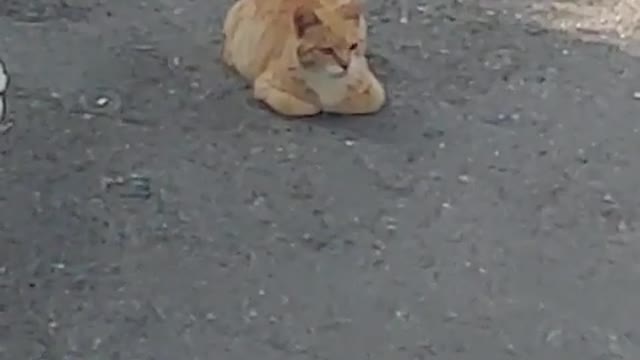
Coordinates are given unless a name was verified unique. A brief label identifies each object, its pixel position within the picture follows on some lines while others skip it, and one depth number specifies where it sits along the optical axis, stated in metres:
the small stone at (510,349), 3.34
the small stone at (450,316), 3.39
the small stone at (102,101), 3.84
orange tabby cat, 3.76
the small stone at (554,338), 3.36
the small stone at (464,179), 3.67
